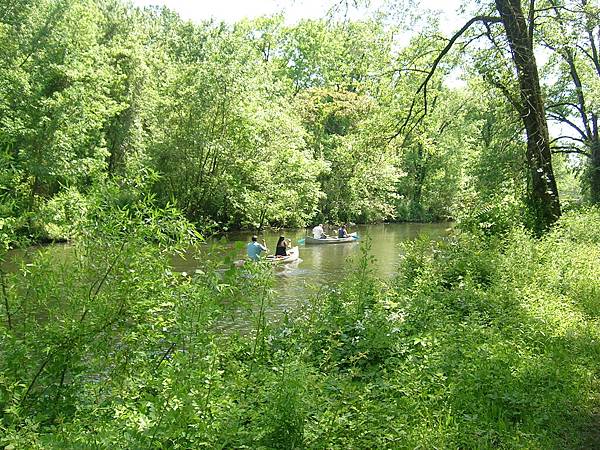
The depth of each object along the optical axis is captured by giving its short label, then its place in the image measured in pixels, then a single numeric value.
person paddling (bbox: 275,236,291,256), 20.39
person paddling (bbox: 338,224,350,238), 29.47
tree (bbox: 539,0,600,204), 22.75
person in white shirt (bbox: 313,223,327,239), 27.86
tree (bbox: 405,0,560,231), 10.93
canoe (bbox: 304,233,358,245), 27.33
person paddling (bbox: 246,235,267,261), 15.35
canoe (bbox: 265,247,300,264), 19.23
